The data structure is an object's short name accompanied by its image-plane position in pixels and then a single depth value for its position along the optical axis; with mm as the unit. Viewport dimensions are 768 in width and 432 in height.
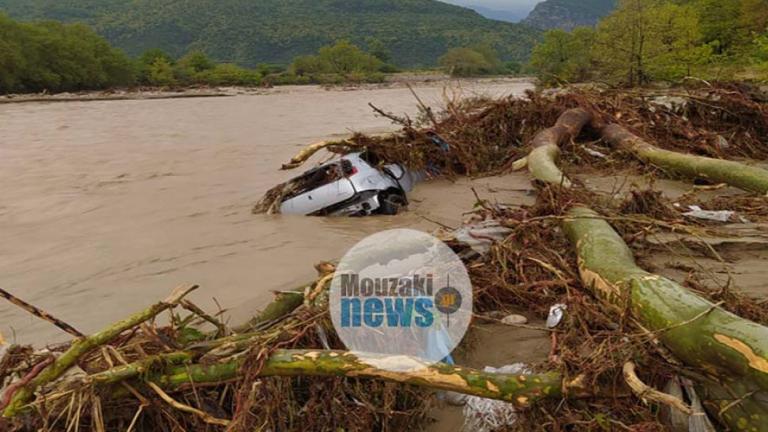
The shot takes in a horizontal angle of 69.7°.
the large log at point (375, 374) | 2129
